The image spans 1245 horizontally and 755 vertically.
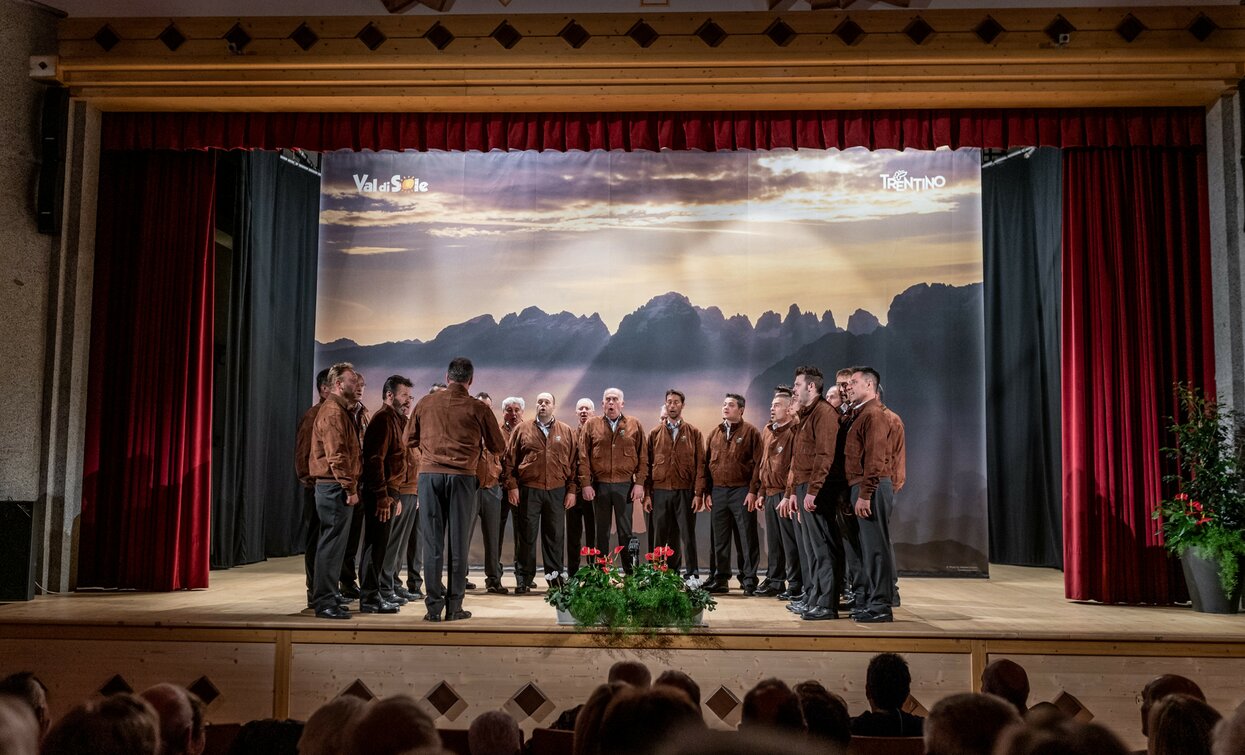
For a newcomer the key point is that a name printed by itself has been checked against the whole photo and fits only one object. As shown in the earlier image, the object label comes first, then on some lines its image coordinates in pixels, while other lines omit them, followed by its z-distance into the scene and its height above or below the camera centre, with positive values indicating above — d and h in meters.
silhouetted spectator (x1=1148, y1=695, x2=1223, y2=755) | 2.05 -0.55
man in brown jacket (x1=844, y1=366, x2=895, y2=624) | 5.97 -0.23
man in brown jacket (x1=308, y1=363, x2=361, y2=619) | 5.99 -0.11
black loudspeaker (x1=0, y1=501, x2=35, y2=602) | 6.32 -0.62
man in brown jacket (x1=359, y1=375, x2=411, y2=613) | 6.39 -0.25
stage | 5.40 -1.09
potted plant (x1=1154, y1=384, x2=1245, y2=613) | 6.29 -0.30
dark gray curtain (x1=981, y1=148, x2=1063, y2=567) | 9.70 +1.05
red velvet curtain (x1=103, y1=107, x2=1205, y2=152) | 7.25 +2.45
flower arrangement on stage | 5.50 -0.79
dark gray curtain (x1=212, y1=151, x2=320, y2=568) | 9.58 +0.97
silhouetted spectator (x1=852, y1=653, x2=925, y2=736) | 3.12 -0.78
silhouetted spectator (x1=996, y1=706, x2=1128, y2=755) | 1.51 -0.43
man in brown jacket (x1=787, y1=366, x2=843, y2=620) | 6.22 -0.19
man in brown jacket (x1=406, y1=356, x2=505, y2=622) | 5.98 -0.10
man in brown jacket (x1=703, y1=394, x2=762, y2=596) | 8.09 -0.20
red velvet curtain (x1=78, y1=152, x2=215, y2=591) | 7.34 +0.58
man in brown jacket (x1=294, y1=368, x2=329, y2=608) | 6.40 -0.07
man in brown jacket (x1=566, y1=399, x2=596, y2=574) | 8.27 -0.56
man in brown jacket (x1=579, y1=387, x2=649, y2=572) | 8.25 -0.06
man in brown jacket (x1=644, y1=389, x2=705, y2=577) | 8.27 -0.15
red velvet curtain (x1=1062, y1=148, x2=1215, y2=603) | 7.09 +0.88
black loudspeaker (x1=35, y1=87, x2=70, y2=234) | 7.10 +2.14
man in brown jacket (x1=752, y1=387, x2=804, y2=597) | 7.46 -0.27
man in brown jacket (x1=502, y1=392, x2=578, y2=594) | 8.18 -0.17
